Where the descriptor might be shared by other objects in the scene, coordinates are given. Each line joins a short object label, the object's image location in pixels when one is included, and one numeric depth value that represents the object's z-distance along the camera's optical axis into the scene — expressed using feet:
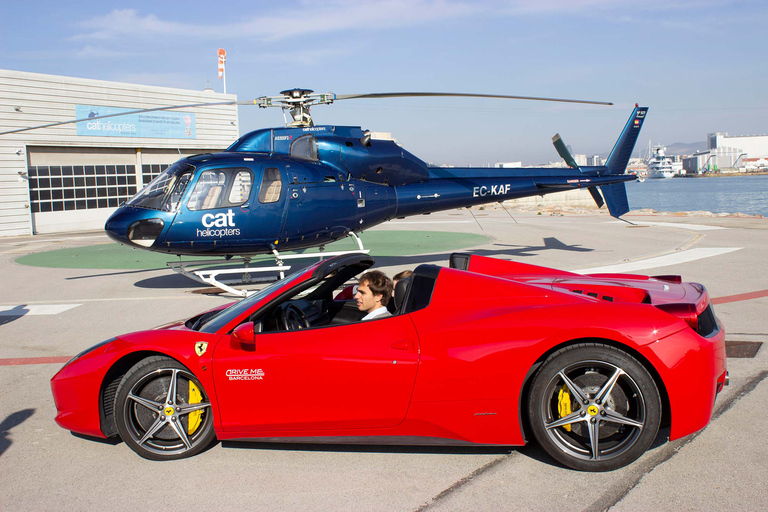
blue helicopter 32.73
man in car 13.61
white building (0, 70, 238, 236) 87.40
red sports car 11.16
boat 554.46
